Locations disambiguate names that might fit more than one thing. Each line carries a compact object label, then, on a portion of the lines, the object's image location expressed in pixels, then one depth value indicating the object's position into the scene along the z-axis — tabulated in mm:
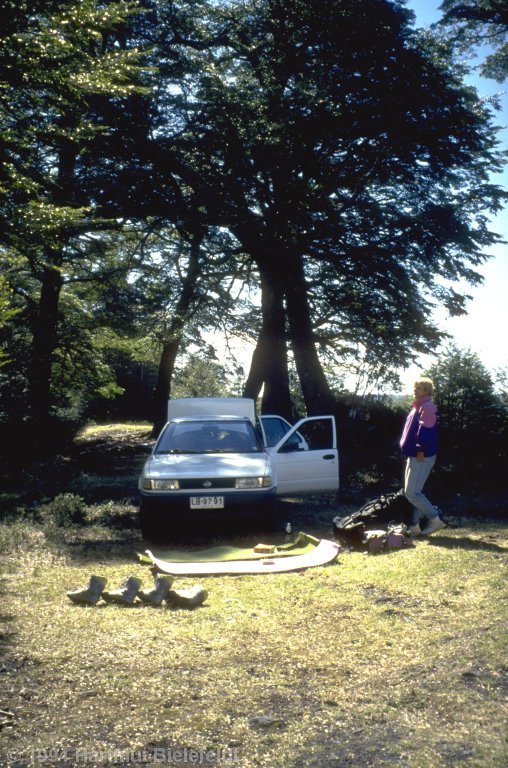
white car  10250
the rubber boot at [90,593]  6621
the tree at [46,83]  9461
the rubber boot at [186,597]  6504
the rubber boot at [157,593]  6602
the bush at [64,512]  11742
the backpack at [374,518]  9586
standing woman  9430
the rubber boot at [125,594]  6594
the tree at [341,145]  19750
